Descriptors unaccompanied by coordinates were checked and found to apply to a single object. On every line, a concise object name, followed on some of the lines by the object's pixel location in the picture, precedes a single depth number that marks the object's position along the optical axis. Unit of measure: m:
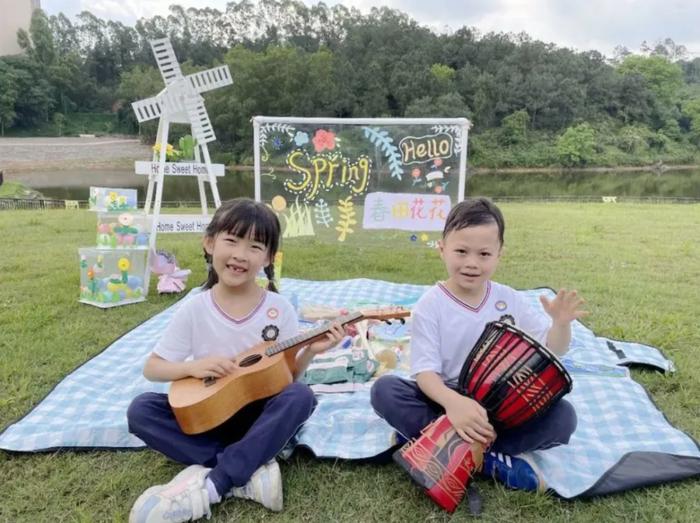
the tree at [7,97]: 51.41
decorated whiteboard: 5.15
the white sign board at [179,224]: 4.80
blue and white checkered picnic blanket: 2.31
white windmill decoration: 4.88
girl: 2.04
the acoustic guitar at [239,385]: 2.05
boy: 2.14
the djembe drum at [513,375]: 2.00
